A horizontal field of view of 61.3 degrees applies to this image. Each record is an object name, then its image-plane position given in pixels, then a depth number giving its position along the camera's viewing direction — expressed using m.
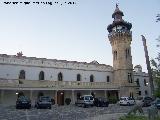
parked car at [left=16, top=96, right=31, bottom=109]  15.58
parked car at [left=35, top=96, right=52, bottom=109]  16.19
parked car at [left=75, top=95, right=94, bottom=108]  17.91
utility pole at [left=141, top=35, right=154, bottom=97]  7.41
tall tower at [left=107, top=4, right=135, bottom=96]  24.89
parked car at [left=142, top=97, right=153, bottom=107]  18.66
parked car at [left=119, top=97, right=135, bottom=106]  20.02
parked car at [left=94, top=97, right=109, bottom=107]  18.86
